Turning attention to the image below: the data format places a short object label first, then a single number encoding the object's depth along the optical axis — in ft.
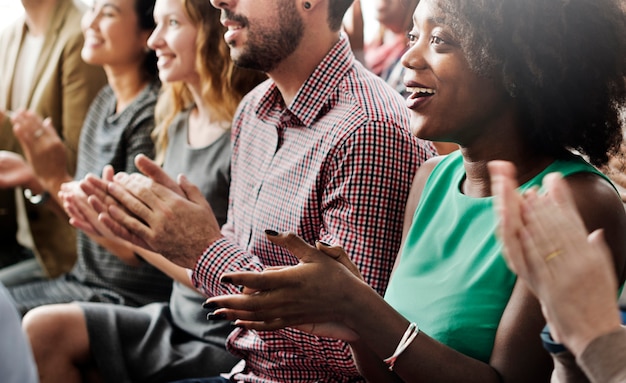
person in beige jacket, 8.34
